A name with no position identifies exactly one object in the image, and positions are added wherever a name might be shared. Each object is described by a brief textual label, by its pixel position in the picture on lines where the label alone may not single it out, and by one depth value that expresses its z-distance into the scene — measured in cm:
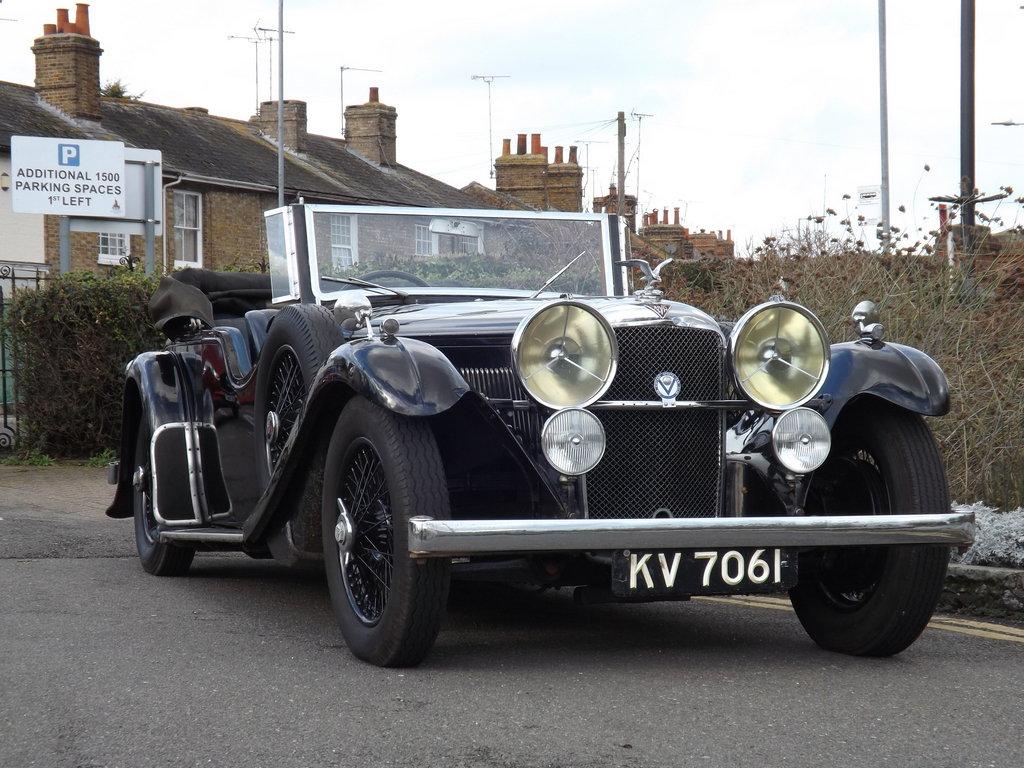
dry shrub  744
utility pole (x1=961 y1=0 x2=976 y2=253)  1482
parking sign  1628
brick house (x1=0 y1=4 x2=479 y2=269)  2700
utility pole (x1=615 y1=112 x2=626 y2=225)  3356
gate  1336
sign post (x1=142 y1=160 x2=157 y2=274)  1664
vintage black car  426
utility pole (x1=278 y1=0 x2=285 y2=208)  2938
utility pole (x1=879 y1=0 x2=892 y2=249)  2477
